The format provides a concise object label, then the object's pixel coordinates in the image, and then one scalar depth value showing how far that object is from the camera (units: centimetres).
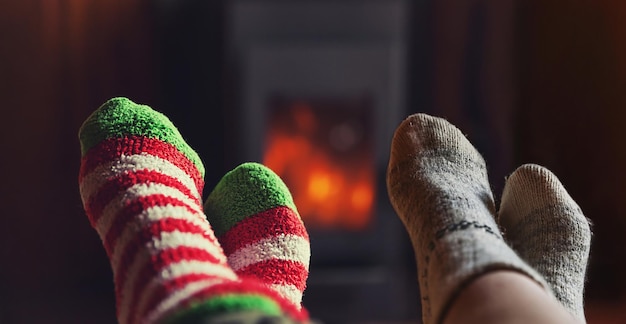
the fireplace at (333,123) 172
